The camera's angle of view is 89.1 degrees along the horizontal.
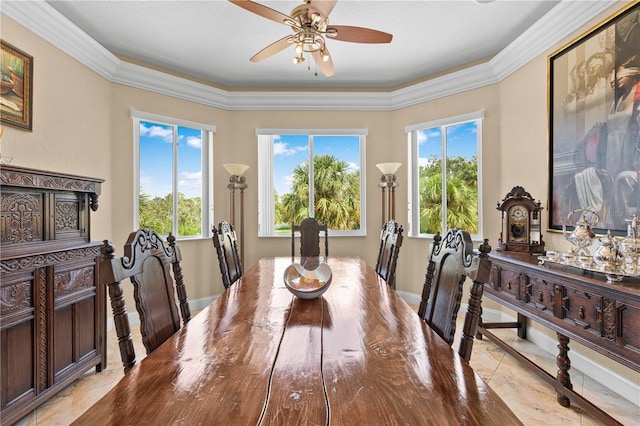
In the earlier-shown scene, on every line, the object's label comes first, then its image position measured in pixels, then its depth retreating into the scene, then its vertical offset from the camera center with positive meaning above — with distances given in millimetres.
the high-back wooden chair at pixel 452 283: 1131 -287
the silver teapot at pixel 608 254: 1729 -231
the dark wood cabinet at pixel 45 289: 1795 -467
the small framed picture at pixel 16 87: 2330 +953
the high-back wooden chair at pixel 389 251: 2342 -292
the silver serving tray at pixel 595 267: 1648 -313
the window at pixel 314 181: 4539 +453
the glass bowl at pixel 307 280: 1646 -357
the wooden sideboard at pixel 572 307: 1538 -547
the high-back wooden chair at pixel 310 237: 3789 -278
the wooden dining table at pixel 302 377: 709 -444
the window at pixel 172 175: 3816 +482
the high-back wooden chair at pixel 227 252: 2281 -291
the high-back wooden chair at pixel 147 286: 1082 -286
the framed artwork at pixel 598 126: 2057 +625
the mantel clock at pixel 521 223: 2695 -90
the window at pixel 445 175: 3887 +476
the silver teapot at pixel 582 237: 2029 -155
